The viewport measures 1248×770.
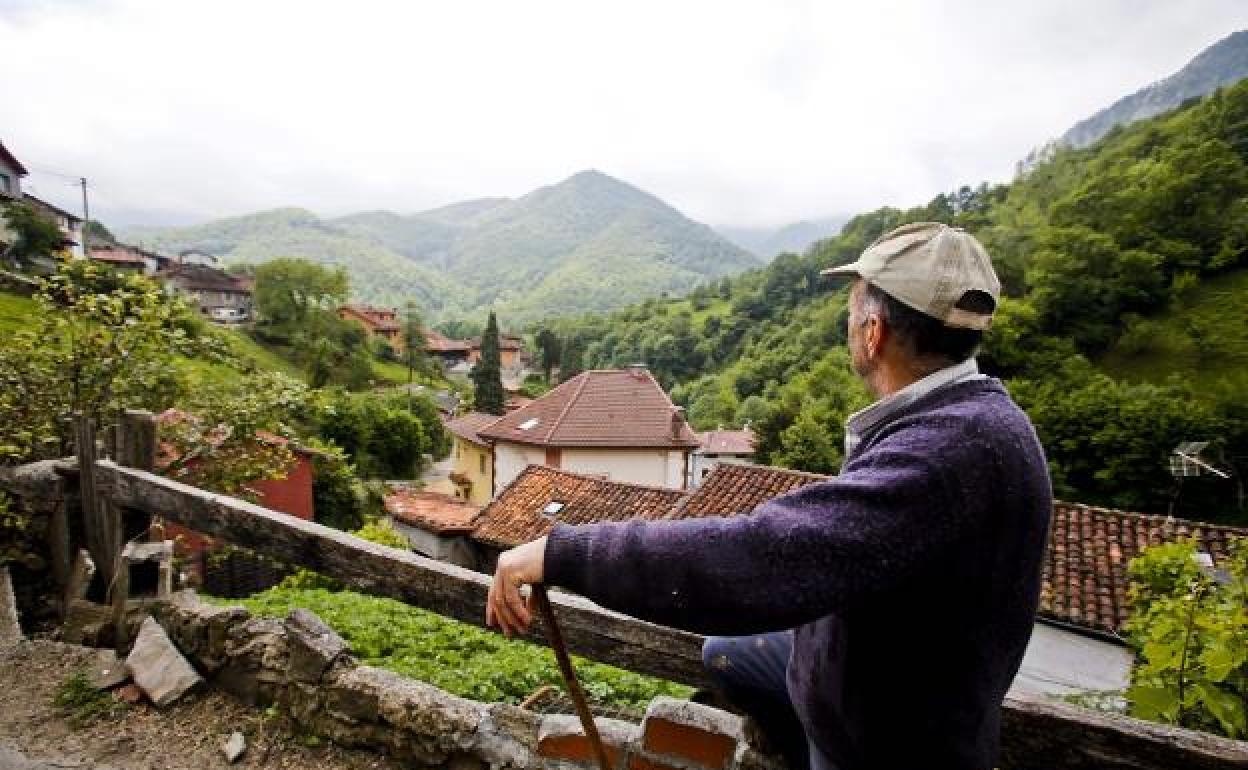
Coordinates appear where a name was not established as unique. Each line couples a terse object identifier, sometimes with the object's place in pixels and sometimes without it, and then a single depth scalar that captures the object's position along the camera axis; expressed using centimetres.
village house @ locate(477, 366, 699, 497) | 2430
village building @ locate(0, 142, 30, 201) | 4478
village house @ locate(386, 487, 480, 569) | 1830
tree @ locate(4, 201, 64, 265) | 3781
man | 106
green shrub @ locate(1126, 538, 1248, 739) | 212
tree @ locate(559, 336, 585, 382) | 9050
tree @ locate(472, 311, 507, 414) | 5419
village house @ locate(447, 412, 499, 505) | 2978
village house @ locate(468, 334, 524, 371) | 9444
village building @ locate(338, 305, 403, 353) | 7856
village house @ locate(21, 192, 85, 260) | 5197
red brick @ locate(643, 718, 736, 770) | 197
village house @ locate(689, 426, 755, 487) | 4353
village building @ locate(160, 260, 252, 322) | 6850
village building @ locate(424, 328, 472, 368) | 8838
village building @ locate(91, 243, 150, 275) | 6041
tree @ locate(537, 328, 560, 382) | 9088
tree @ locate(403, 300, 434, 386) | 6656
